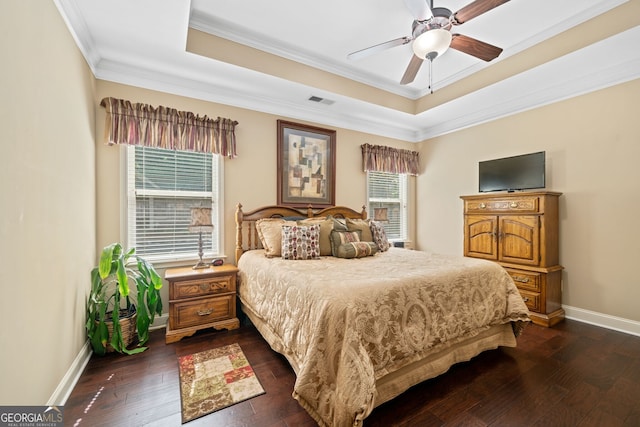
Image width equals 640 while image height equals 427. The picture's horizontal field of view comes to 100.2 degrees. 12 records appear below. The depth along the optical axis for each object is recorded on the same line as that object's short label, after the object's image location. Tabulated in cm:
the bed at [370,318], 148
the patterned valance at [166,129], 271
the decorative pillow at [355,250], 294
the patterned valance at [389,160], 450
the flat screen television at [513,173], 334
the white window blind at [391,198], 474
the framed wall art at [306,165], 374
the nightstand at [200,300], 260
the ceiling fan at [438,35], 198
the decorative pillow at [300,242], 286
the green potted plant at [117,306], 223
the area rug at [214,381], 173
